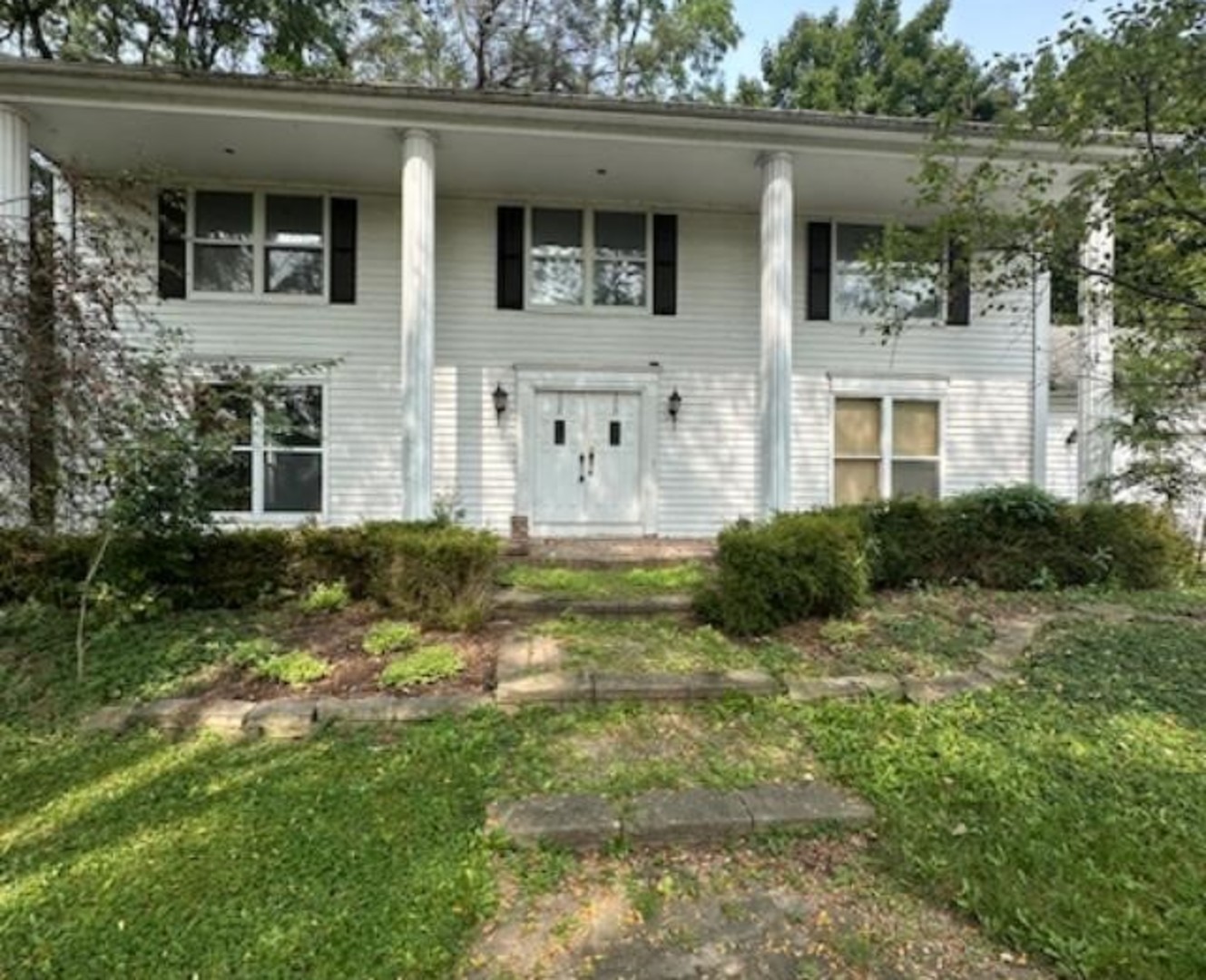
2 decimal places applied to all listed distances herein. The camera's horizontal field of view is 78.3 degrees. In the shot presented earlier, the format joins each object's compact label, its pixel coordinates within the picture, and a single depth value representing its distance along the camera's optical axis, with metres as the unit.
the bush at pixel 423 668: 4.46
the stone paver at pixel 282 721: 3.97
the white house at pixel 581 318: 8.11
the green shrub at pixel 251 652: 4.79
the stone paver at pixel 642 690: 4.24
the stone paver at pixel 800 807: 3.01
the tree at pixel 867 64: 23.75
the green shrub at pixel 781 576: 5.30
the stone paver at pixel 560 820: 2.87
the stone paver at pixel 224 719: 4.03
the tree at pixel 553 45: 19.16
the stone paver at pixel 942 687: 4.31
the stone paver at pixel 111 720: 4.05
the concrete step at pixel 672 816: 2.89
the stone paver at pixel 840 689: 4.29
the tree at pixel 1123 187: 4.77
